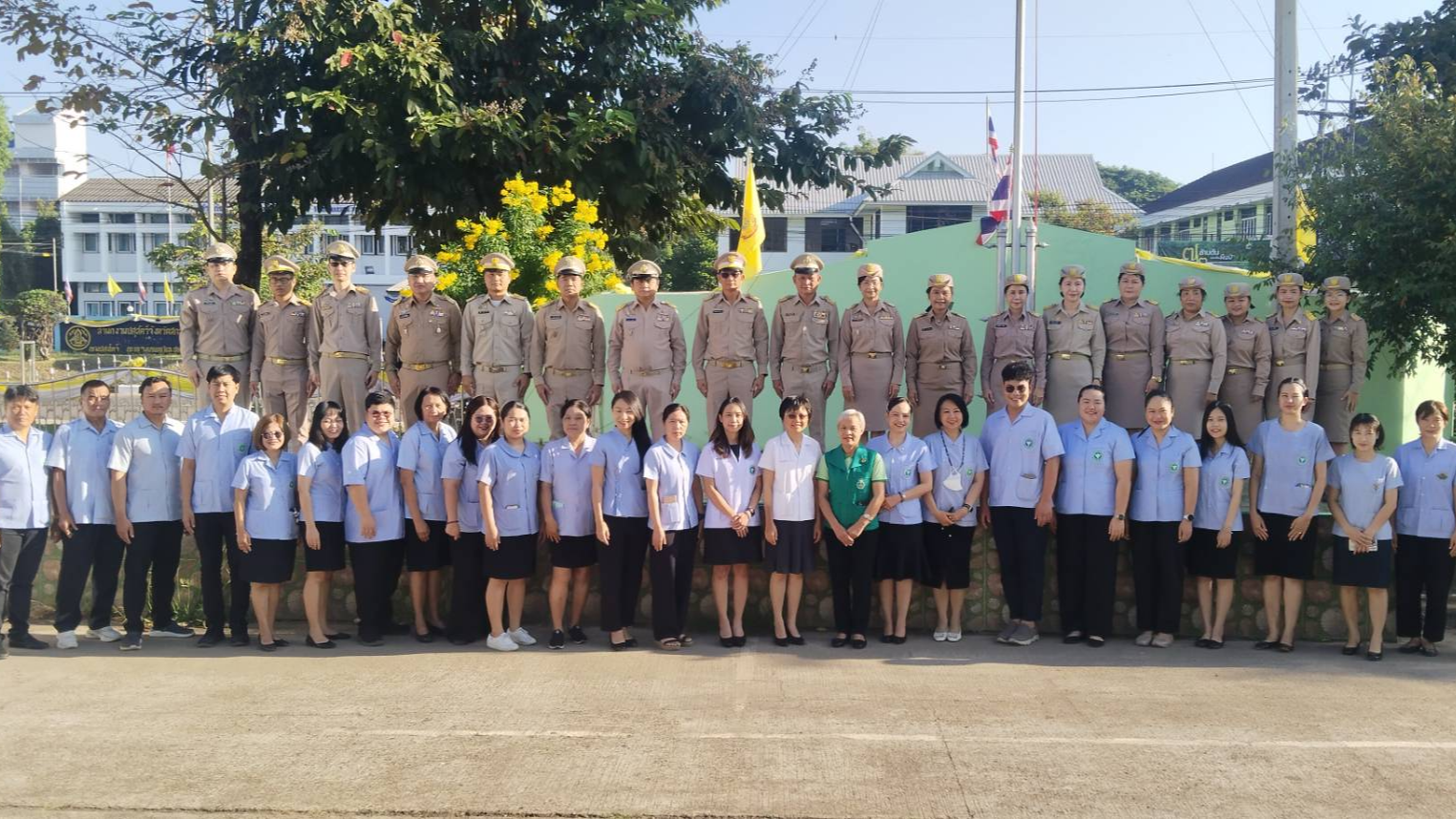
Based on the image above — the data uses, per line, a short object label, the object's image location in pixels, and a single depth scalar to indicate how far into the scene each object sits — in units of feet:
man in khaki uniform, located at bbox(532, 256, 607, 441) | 28.48
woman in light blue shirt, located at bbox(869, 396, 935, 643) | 23.71
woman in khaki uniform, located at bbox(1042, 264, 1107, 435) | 28.89
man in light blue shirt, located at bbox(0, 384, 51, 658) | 22.81
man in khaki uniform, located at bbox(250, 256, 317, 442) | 28.94
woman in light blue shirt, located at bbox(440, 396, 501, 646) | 23.57
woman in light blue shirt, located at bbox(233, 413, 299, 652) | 23.17
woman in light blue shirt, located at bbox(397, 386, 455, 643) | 23.61
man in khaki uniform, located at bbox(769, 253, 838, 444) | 28.63
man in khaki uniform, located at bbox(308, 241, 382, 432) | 28.91
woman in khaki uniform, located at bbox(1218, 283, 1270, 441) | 28.84
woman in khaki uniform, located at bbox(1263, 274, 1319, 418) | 28.66
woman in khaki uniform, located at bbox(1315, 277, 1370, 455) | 29.09
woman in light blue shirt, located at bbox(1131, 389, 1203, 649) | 23.62
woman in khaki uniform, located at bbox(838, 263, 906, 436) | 28.55
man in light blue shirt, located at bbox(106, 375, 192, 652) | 23.59
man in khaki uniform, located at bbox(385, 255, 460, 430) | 29.25
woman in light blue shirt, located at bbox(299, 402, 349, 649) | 23.22
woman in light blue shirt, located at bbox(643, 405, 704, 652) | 23.20
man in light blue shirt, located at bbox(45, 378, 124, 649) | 23.54
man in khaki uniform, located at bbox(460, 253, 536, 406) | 28.45
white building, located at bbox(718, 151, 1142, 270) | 147.02
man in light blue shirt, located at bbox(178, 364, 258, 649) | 23.67
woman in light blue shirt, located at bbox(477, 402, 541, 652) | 23.12
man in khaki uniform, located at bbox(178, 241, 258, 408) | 28.81
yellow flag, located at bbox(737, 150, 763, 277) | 41.47
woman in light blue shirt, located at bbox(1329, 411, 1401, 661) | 22.84
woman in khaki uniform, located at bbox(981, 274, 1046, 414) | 28.60
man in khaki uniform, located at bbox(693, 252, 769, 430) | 28.22
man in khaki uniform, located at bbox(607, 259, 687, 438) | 28.32
